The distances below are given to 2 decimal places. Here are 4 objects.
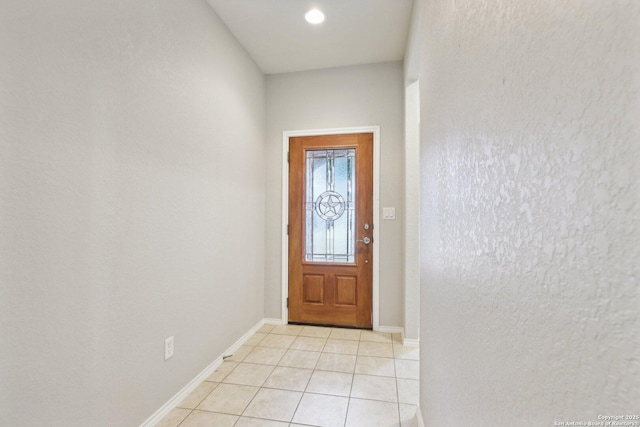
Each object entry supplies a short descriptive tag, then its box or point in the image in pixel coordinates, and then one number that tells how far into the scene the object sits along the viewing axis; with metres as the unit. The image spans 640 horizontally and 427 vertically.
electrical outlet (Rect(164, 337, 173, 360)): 1.79
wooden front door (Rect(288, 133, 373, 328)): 3.11
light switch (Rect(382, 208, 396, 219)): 3.03
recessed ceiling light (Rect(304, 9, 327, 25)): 2.31
